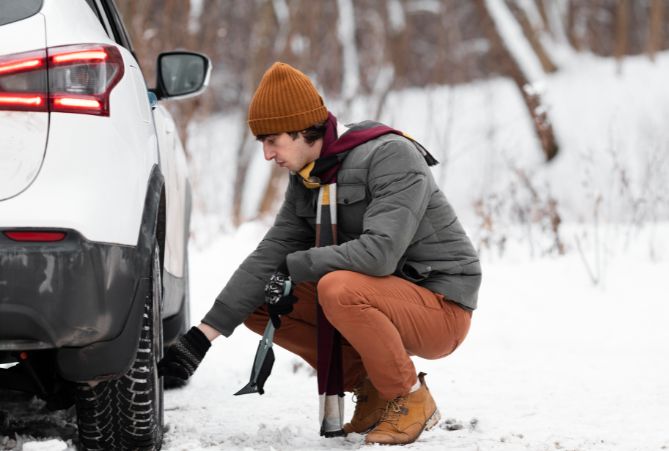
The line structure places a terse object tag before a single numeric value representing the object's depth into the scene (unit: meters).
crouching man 6.53
